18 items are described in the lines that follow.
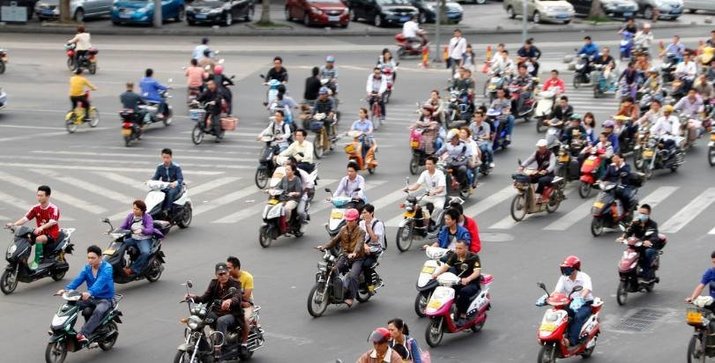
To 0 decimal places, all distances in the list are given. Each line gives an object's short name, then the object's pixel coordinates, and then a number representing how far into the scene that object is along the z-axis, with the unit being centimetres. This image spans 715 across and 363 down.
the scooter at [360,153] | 3094
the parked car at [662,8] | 6494
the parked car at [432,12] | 6116
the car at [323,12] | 5838
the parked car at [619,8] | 6469
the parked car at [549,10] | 6206
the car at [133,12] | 5572
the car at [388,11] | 5909
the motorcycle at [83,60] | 4478
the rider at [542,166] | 2711
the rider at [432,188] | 2503
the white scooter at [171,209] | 2502
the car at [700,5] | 6794
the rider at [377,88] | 3684
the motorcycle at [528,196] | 2683
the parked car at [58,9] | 5628
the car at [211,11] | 5672
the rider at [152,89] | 3572
